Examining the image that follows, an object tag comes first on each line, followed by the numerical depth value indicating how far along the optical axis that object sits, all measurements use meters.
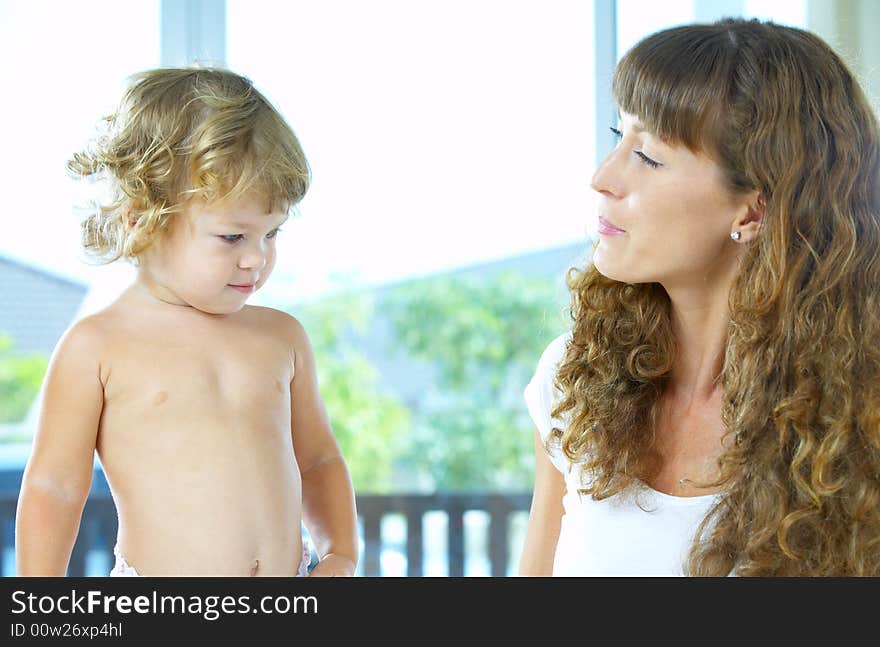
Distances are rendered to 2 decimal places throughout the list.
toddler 1.18
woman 1.21
